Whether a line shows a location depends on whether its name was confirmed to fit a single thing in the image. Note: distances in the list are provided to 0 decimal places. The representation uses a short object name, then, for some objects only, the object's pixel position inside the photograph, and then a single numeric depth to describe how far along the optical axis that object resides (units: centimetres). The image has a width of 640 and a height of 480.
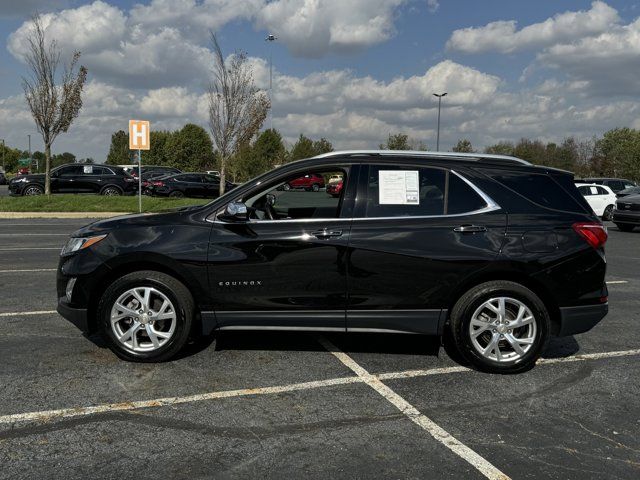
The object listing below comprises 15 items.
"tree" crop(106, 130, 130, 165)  10038
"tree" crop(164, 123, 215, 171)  8862
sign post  1988
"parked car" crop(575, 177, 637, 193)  2564
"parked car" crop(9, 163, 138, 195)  2659
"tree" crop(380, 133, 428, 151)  6034
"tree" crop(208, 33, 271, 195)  2623
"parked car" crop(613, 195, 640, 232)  1777
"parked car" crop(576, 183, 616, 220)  2303
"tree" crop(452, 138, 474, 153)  6228
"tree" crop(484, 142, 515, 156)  6572
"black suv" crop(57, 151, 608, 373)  450
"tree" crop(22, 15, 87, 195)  2156
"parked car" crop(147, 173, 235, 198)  2911
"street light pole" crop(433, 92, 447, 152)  5839
